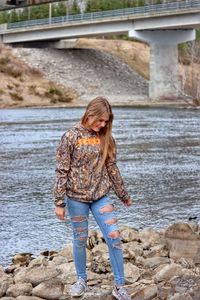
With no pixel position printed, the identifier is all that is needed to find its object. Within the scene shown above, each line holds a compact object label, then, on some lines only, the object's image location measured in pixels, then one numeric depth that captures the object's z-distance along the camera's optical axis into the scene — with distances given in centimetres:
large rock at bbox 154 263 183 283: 834
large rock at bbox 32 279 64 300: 803
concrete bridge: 6688
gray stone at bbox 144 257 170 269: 924
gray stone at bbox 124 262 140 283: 850
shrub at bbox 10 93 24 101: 7251
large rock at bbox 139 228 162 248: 1070
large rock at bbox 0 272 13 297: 837
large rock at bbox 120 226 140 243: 1119
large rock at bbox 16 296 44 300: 794
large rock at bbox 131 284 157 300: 770
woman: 746
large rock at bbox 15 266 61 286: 859
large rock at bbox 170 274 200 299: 781
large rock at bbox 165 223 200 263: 966
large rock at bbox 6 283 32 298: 824
